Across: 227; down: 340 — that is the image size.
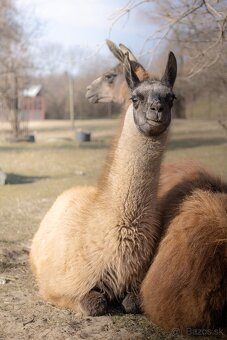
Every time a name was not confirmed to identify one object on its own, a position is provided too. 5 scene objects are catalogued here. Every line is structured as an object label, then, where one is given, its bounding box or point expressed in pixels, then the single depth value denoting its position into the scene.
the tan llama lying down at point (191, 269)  3.36
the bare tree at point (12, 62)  21.02
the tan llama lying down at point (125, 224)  3.78
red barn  43.72
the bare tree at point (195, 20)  5.70
